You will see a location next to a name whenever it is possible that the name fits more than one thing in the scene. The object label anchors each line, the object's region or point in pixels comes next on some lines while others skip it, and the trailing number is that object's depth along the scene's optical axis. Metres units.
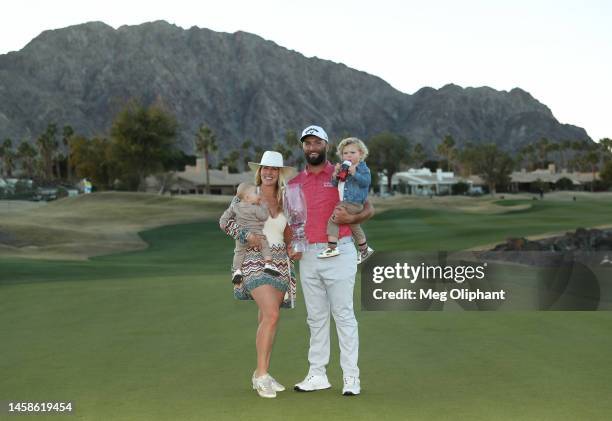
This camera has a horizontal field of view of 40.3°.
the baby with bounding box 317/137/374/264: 7.56
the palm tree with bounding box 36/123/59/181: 175.45
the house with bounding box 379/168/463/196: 149.25
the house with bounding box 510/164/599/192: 151.00
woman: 7.71
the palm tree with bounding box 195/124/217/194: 156.82
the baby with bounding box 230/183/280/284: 7.68
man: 7.81
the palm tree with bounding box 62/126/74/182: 166.65
